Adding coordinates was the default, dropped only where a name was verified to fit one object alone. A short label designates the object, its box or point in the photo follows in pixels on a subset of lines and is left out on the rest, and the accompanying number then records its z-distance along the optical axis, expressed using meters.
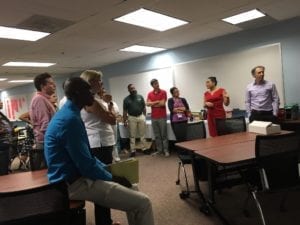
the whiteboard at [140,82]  7.16
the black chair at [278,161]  2.26
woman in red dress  4.88
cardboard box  3.21
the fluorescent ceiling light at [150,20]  3.89
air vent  3.60
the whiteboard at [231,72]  5.31
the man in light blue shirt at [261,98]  4.53
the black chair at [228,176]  2.96
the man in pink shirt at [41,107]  3.19
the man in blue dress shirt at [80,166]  1.79
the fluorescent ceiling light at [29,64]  6.68
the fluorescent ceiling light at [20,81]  10.22
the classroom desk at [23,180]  2.08
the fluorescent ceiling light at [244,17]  4.44
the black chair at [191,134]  3.63
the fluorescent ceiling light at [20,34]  4.04
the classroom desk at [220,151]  2.30
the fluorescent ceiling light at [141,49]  6.25
